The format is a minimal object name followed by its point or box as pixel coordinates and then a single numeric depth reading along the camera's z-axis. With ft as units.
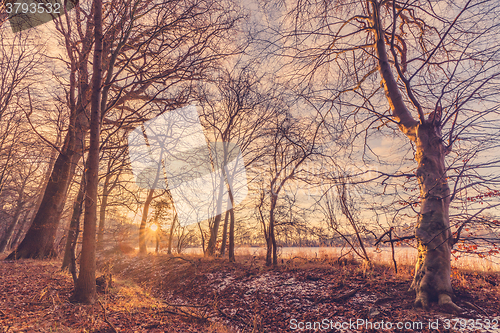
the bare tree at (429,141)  11.75
